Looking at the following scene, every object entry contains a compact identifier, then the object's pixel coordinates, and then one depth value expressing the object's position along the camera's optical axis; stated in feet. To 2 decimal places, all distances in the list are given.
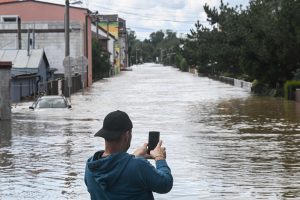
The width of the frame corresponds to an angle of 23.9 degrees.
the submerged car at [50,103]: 104.27
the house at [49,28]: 225.97
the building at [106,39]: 370.39
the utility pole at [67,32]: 163.22
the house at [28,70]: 151.33
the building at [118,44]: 492.86
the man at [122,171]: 15.34
